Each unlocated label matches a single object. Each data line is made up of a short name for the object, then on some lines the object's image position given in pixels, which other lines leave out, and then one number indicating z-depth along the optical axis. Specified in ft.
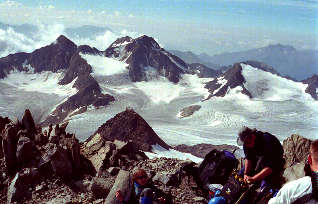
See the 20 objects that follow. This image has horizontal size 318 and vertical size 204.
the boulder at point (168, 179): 46.14
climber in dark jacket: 31.81
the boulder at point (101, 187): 44.57
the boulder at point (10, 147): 51.83
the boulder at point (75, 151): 51.57
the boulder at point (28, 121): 62.08
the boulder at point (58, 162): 49.75
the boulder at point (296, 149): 48.85
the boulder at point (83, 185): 47.45
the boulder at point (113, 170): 48.29
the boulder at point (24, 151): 51.93
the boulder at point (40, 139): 57.26
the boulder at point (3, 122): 64.05
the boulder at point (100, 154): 53.42
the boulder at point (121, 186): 39.46
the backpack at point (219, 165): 38.78
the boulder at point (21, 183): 46.31
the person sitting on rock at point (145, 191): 30.96
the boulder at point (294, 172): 36.81
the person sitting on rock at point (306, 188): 19.10
